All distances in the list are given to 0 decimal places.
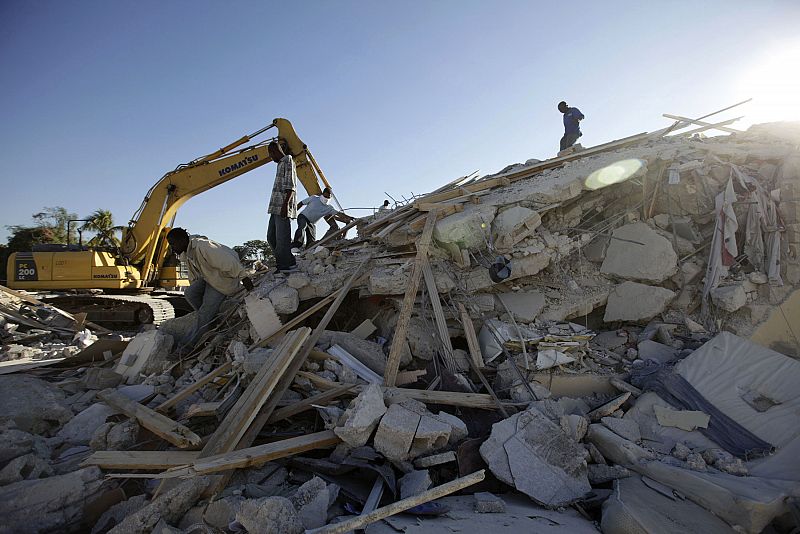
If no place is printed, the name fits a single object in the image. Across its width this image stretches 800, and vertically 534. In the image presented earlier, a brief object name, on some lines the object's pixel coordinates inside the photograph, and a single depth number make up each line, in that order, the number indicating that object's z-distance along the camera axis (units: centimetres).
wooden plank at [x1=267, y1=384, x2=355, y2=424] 346
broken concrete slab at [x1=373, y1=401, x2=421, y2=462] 292
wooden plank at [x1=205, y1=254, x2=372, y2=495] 308
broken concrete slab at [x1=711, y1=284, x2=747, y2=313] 467
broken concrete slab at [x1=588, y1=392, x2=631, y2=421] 360
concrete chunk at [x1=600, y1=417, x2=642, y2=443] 335
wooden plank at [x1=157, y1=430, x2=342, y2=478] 259
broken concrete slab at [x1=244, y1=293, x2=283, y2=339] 498
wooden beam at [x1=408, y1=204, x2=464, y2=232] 532
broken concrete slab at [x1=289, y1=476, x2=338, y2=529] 231
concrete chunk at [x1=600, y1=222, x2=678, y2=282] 511
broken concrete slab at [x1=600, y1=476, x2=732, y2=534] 229
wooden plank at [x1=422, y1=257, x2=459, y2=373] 435
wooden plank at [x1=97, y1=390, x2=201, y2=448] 306
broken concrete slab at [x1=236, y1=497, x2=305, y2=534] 208
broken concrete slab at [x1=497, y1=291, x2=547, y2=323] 483
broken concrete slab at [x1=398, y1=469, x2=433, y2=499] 259
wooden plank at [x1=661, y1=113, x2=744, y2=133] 729
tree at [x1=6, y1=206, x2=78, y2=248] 2212
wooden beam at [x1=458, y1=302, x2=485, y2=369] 442
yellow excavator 897
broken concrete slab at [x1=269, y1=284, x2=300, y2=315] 510
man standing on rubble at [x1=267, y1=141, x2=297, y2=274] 575
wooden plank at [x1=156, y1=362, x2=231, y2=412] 376
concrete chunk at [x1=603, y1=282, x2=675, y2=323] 496
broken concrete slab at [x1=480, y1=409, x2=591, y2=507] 276
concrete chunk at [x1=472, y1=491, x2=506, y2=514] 252
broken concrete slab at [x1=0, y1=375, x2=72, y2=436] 348
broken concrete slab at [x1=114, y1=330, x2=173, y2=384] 482
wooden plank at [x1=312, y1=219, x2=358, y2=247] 702
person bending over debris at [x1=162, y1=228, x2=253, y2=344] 529
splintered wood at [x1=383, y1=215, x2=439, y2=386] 409
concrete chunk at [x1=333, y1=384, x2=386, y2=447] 294
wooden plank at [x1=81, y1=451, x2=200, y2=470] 282
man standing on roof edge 905
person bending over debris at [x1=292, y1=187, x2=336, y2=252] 779
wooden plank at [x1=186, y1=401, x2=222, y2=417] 339
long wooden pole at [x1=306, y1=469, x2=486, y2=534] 211
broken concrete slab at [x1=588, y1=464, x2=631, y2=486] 292
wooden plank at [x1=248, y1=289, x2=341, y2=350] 488
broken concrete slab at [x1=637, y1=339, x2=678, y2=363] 434
